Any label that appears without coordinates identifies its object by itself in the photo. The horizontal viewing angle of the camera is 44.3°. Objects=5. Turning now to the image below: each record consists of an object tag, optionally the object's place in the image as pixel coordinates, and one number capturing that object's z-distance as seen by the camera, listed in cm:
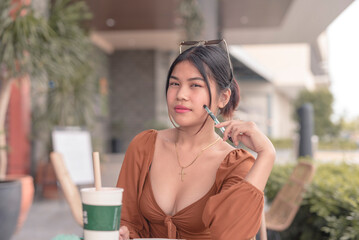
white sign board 526
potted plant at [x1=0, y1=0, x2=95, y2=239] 398
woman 109
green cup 83
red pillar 609
